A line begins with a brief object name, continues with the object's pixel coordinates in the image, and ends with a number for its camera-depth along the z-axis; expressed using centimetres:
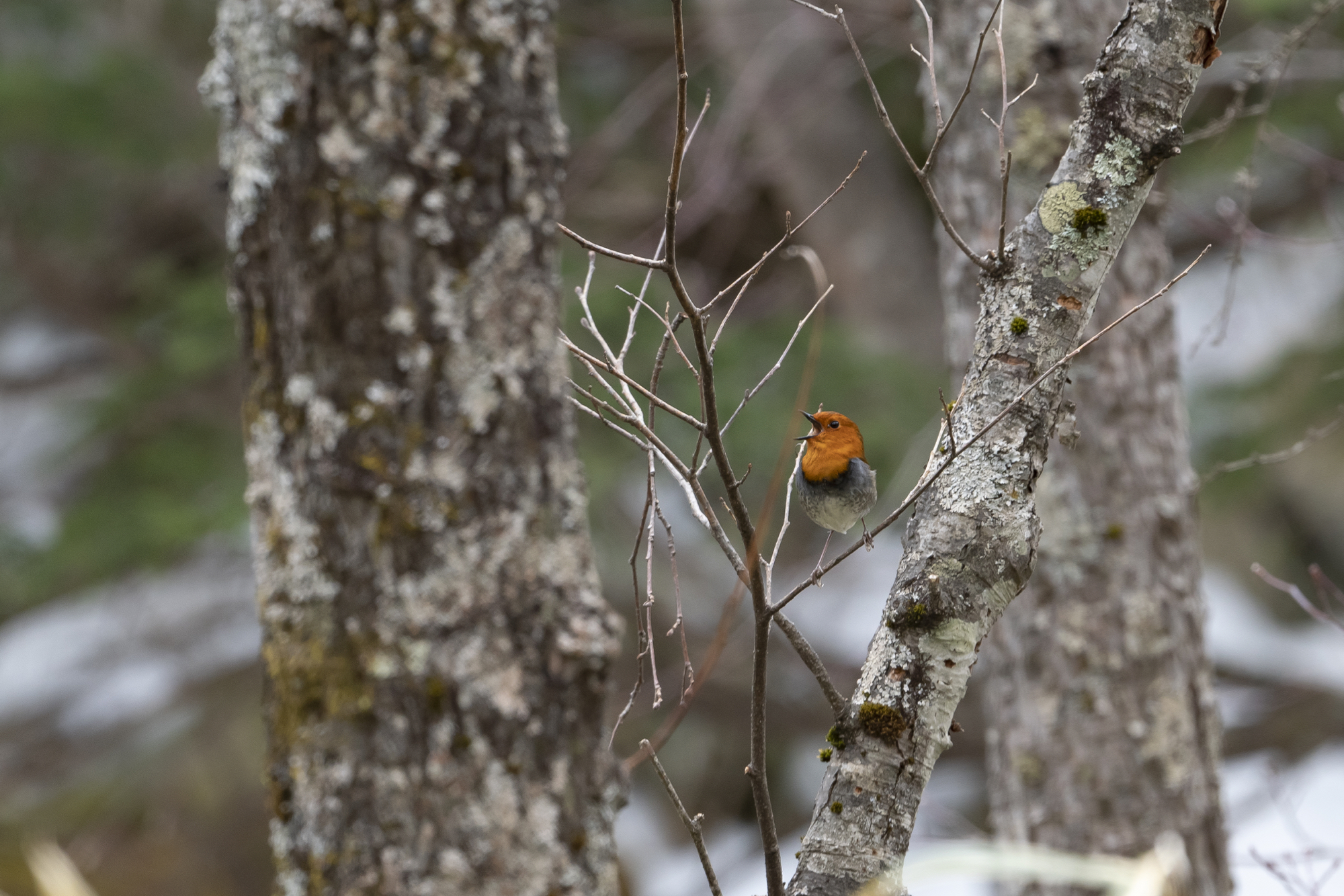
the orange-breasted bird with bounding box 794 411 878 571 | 1109
